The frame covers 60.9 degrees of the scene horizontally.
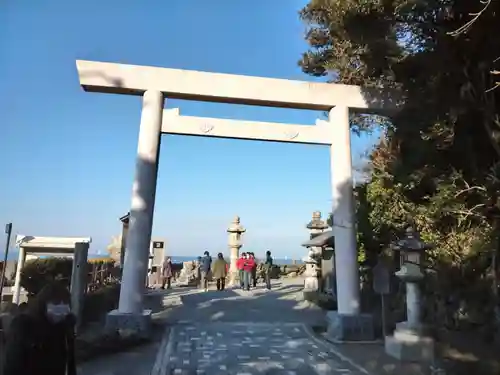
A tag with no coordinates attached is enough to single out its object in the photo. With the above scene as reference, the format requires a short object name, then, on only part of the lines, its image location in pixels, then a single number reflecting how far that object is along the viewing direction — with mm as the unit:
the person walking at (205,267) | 16969
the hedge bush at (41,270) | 13320
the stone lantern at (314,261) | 15906
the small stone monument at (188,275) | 21484
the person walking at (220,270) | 16656
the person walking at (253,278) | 17762
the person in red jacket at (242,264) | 16969
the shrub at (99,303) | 10034
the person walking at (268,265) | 17938
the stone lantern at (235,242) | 20531
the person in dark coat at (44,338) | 2977
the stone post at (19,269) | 10961
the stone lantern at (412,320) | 6602
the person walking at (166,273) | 18234
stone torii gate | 8047
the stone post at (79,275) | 8430
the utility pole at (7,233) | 8336
